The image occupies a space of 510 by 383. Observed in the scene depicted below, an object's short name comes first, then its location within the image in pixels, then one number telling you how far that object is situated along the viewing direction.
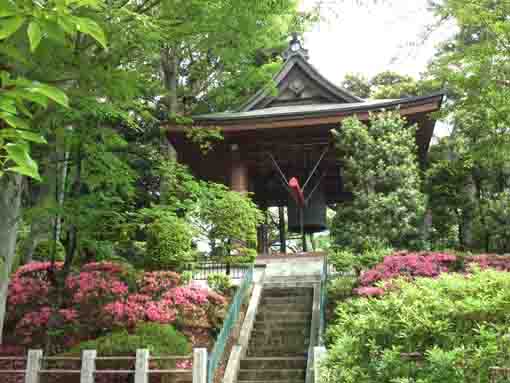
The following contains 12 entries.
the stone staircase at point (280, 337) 9.12
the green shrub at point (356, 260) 11.88
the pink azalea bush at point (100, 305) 9.80
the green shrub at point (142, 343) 8.48
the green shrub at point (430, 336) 3.75
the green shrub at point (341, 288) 11.45
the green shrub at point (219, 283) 12.26
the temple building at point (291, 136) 15.65
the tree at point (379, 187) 13.39
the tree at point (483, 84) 8.52
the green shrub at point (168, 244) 12.41
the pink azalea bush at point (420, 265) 10.27
